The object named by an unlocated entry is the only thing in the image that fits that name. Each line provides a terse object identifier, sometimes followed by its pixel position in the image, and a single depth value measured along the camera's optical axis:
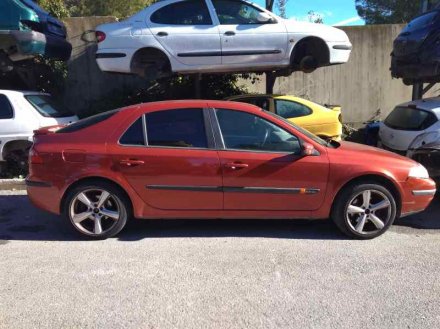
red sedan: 5.02
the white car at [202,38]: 8.01
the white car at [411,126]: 6.55
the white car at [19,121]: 7.74
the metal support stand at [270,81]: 10.01
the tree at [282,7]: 15.68
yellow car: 8.11
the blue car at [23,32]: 8.38
